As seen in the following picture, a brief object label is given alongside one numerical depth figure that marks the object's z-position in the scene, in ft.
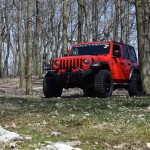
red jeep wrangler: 42.57
